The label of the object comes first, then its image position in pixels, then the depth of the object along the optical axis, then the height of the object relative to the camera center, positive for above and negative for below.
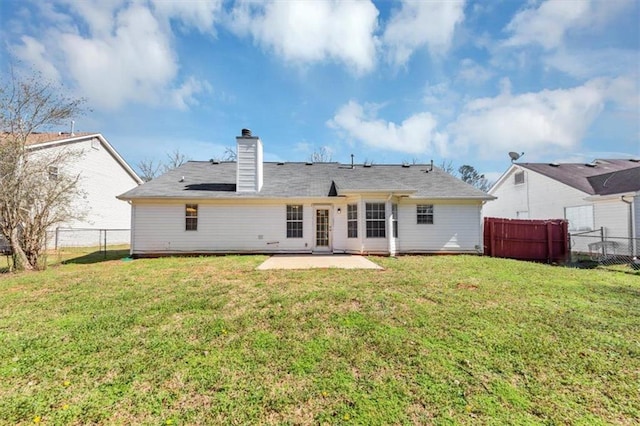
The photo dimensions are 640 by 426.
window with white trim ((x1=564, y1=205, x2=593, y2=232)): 13.61 +0.21
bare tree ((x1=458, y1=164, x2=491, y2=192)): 44.16 +7.42
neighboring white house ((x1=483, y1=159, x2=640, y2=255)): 11.88 +1.40
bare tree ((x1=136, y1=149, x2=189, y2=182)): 33.47 +6.97
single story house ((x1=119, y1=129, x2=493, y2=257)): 11.77 +0.23
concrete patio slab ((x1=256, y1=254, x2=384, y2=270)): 8.96 -1.40
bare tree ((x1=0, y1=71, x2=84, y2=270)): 8.93 +1.51
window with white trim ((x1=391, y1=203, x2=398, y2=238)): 11.81 +0.19
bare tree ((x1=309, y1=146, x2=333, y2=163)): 33.22 +8.42
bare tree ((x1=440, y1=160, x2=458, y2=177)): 38.66 +8.07
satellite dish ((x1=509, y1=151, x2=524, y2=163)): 18.11 +4.38
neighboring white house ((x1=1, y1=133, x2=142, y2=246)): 16.84 +2.80
